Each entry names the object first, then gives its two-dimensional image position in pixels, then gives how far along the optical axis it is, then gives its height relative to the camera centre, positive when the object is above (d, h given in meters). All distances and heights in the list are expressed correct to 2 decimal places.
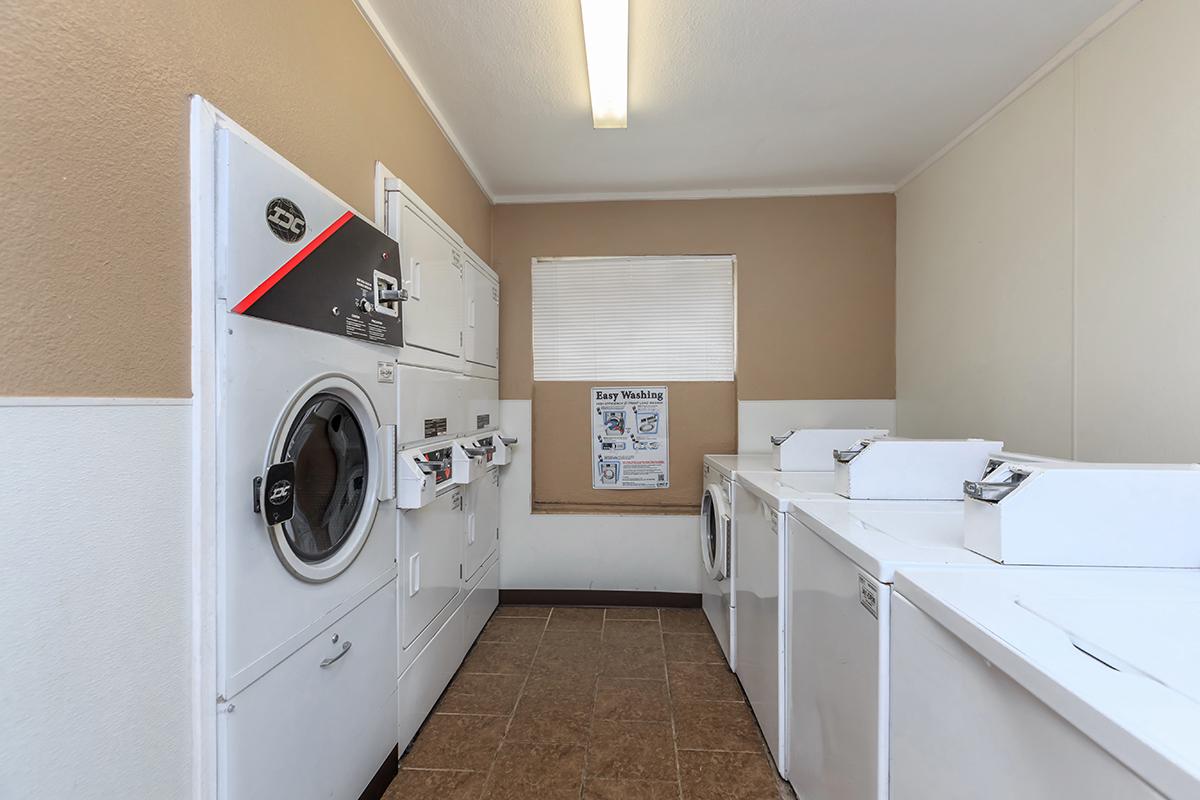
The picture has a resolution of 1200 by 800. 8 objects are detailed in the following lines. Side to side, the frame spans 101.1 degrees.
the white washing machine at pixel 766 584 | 1.65 -0.70
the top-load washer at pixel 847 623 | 1.04 -0.56
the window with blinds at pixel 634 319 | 3.26 +0.53
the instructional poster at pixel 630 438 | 3.25 -0.27
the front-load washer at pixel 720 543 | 2.35 -0.75
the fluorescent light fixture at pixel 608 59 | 1.61 +1.27
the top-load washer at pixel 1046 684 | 0.54 -0.36
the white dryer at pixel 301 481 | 1.03 -0.21
